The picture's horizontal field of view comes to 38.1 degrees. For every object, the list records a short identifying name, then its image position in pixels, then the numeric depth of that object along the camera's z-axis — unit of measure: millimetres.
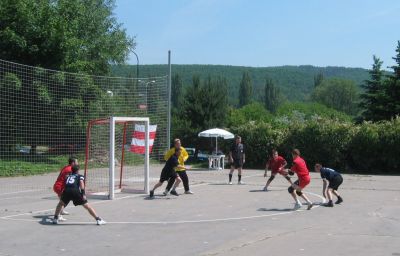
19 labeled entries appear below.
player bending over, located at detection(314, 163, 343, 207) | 15531
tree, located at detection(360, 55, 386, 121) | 42438
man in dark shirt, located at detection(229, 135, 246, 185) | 22203
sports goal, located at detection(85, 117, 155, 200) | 17558
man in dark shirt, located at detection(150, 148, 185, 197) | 17359
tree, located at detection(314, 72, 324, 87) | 151125
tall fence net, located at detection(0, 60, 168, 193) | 23891
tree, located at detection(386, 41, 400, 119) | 41778
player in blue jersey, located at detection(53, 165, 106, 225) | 12352
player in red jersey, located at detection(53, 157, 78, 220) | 13320
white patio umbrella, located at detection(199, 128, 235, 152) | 34219
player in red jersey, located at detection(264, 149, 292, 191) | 19194
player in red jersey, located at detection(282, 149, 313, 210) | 14703
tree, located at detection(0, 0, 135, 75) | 30245
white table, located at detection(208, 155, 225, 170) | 33625
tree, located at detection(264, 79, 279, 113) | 142500
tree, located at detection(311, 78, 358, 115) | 130500
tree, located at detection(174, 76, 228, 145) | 42653
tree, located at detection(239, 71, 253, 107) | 137750
